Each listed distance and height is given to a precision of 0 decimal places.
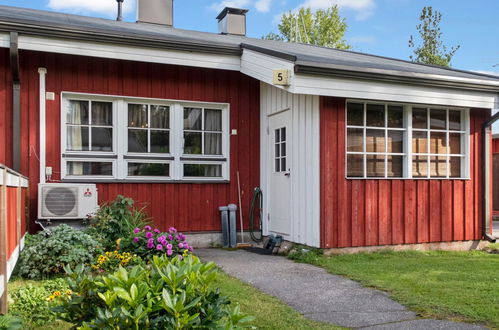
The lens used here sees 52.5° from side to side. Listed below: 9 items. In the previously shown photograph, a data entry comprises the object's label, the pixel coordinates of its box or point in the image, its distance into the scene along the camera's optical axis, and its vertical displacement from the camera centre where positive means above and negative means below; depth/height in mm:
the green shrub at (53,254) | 5359 -907
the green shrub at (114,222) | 6708 -714
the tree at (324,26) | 37000 +10496
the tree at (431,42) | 22375 +5688
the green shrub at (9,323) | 2432 -743
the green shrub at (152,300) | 2516 -677
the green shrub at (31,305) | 3943 -1094
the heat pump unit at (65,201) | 6832 -414
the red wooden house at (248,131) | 6996 +585
